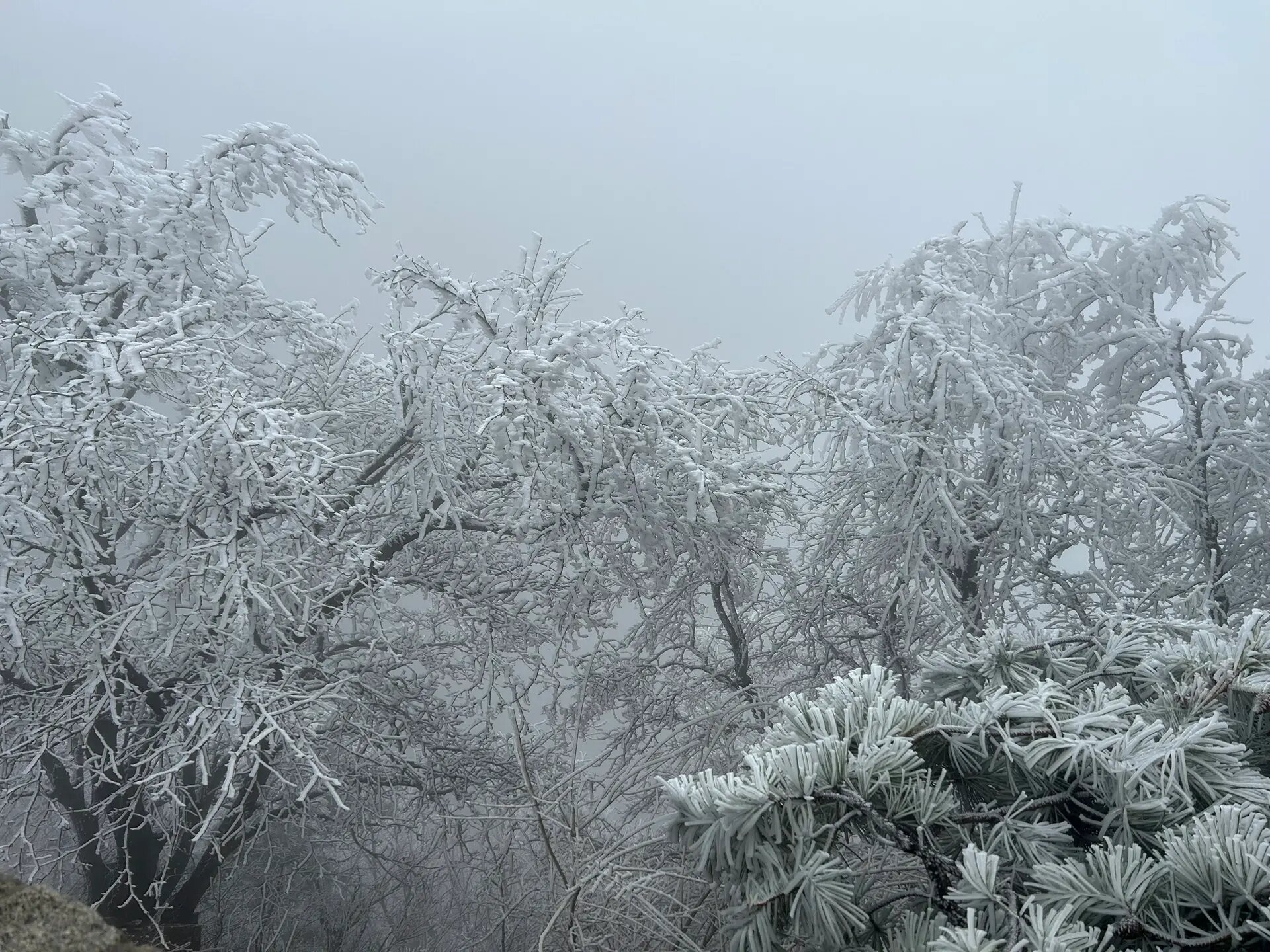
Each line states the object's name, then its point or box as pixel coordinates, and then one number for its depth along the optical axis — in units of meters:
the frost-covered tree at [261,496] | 4.65
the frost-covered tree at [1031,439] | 5.37
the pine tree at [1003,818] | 1.54
